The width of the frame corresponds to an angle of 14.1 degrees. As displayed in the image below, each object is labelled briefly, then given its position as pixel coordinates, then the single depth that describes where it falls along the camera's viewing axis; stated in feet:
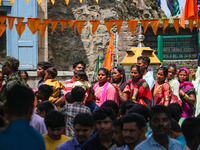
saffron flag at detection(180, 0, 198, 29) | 65.14
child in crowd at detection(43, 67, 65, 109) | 40.12
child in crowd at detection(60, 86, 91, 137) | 31.85
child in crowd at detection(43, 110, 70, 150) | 26.08
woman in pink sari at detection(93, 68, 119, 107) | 39.48
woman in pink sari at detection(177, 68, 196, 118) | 43.24
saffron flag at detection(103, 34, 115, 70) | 73.14
